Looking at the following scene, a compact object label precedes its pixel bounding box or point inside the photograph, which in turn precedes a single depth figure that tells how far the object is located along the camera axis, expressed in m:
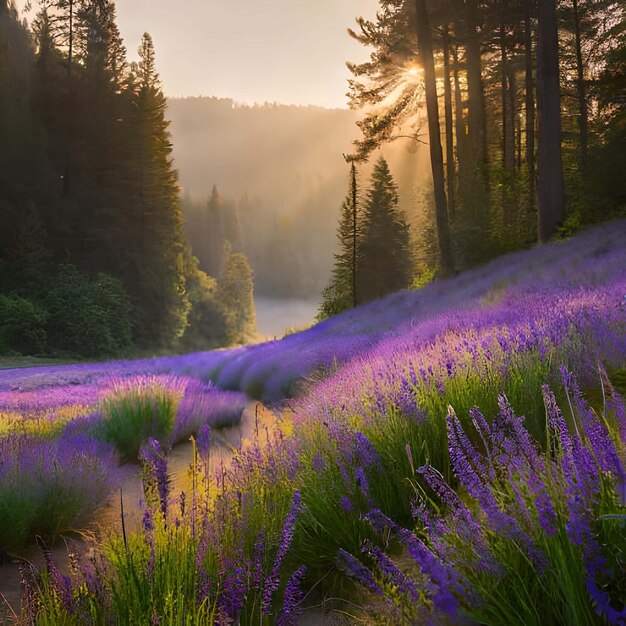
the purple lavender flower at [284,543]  1.56
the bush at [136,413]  6.16
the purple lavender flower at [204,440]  2.73
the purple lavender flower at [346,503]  2.14
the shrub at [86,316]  28.59
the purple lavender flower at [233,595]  1.73
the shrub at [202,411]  7.10
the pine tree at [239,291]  63.72
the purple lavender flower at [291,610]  1.47
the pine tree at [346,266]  30.67
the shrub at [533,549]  1.27
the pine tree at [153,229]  35.78
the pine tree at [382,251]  32.53
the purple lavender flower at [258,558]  1.68
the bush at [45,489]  3.38
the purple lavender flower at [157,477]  2.16
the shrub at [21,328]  26.12
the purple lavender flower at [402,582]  1.33
